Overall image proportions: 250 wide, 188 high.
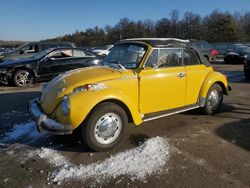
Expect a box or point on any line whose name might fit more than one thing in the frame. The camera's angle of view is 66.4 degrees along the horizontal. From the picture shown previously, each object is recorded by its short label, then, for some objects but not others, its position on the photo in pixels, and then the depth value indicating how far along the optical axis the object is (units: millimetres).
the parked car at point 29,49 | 10516
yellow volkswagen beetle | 2933
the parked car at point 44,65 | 7445
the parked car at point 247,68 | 7891
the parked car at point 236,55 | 13694
